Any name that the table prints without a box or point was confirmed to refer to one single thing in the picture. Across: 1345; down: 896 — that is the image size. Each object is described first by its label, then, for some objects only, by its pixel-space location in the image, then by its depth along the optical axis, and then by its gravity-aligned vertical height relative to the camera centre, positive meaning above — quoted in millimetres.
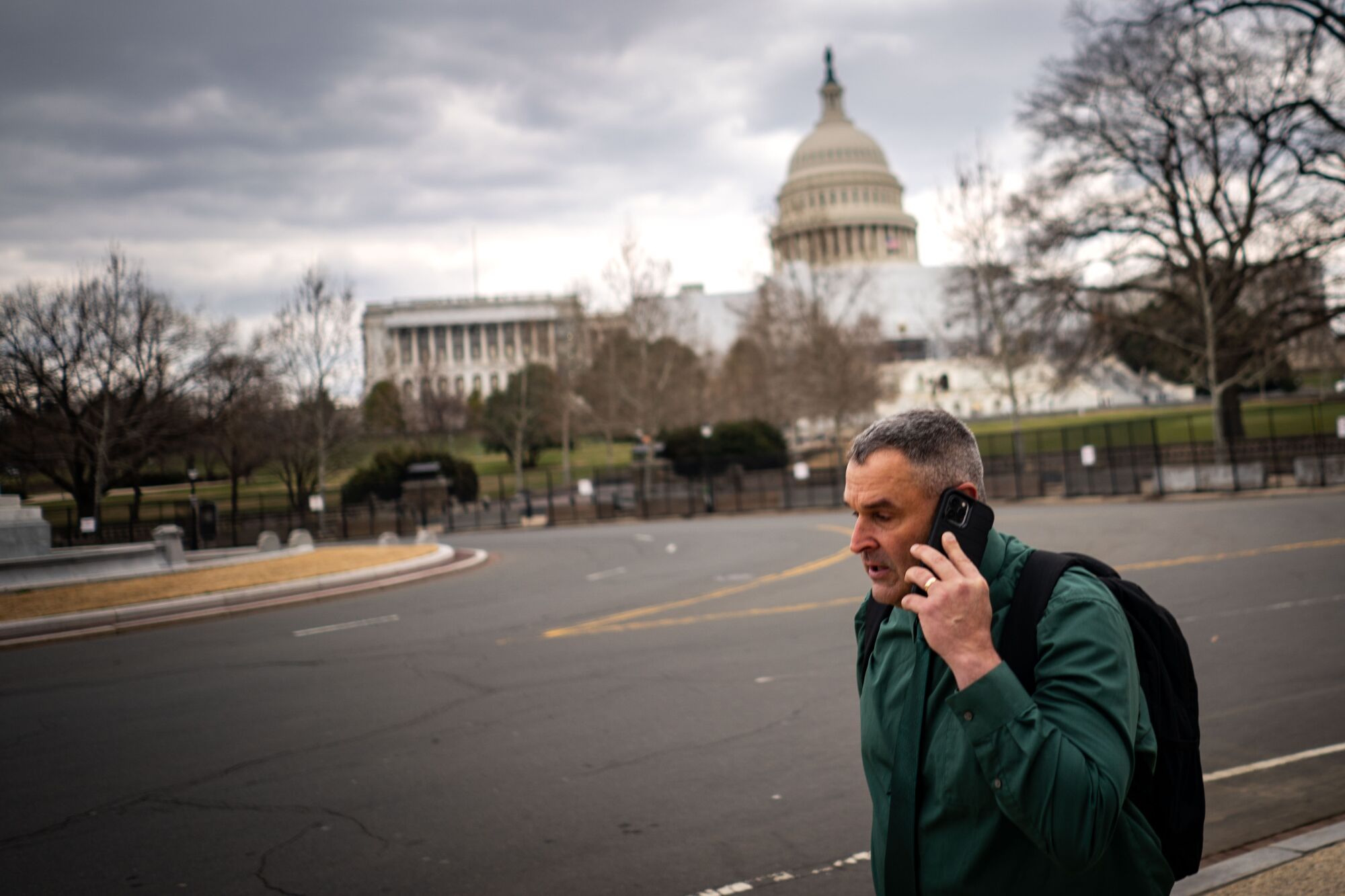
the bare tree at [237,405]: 44469 +5197
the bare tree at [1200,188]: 31594 +9028
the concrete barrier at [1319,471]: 27297 -637
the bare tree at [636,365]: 48594 +6491
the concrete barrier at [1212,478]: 28812 -669
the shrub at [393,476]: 50438 +1728
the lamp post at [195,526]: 35875 -90
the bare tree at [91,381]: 38156 +5695
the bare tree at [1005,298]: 38312 +6625
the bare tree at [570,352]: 53688 +7739
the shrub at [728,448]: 50750 +2039
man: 1876 -473
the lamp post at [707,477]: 39906 +491
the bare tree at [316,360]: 42562 +6488
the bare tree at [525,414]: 63406 +5802
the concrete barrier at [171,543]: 21078 -351
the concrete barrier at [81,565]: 18203 -626
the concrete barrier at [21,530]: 19438 +88
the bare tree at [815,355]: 51250 +6624
